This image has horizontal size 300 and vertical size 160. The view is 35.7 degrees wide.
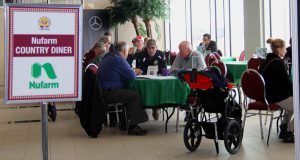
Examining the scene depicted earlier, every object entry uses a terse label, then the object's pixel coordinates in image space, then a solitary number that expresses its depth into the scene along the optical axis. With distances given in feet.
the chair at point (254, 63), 23.58
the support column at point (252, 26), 32.91
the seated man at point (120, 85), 18.21
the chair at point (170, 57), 32.17
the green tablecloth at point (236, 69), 25.43
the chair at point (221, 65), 22.50
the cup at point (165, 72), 19.49
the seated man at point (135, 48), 26.43
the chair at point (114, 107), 18.73
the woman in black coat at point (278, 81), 15.23
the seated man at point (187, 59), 19.77
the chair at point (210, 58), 26.41
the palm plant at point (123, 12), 42.16
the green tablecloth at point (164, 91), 17.79
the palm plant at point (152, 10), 42.04
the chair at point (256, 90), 15.33
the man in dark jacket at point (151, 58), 21.85
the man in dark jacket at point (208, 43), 34.12
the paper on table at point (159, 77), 18.30
